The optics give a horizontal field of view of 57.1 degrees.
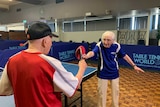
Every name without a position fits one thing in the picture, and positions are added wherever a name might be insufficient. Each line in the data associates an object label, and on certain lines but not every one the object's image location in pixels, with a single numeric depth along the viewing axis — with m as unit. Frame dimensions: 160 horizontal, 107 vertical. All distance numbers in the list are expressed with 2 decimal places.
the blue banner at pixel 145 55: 5.12
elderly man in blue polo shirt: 2.14
